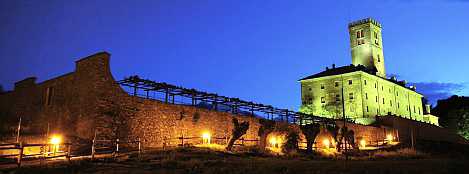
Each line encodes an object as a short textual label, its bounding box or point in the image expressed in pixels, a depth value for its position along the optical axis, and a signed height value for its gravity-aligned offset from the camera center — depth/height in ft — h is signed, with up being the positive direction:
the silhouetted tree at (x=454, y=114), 220.43 +15.68
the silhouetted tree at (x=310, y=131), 110.25 +1.94
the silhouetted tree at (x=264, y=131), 105.91 +1.75
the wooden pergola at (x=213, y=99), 95.04 +10.66
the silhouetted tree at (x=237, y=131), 94.94 +1.50
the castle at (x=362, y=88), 222.69 +29.41
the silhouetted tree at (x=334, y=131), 133.63 +2.38
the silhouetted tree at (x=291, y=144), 106.73 -1.63
